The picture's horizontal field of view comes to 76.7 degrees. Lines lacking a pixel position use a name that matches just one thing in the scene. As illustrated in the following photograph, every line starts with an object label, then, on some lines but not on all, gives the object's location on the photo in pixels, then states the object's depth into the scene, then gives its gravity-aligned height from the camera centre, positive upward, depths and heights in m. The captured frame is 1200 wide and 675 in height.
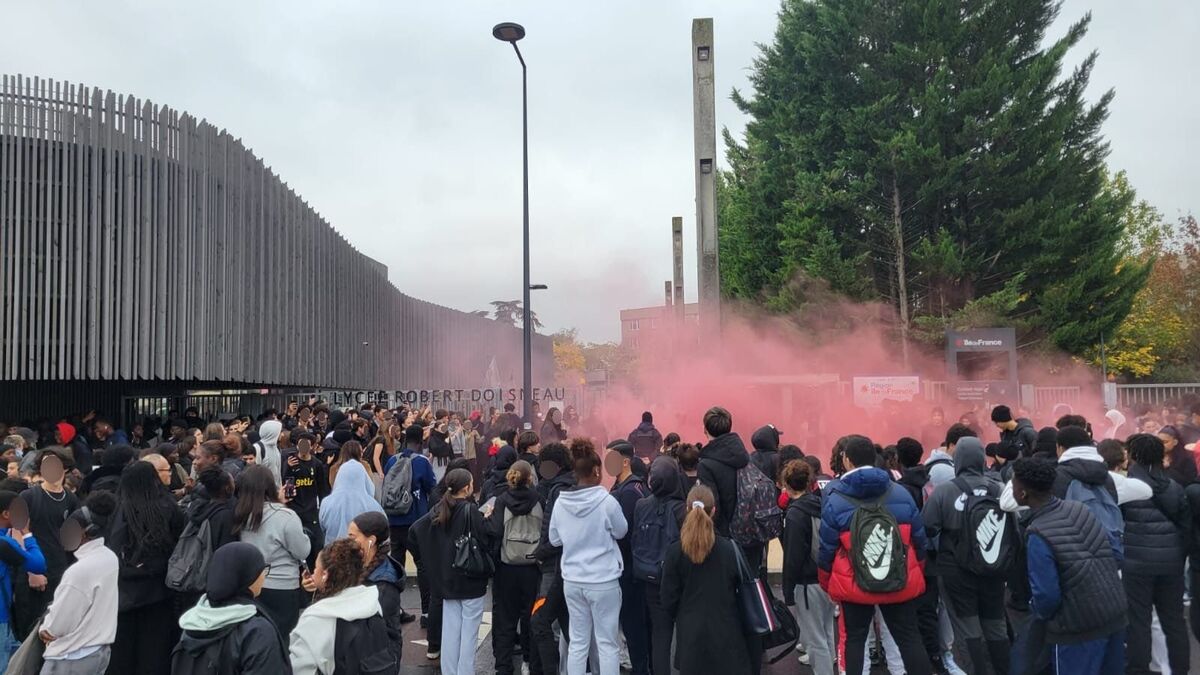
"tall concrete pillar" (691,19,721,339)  18.58 +5.46
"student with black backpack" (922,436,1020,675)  5.04 -1.23
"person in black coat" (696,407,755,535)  5.82 -0.76
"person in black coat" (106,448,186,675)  4.69 -1.15
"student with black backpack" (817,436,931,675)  4.66 -1.14
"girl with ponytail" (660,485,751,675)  4.41 -1.33
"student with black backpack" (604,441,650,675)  5.74 -1.75
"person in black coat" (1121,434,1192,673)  5.29 -1.41
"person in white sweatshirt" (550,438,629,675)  5.20 -1.30
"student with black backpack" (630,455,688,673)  5.10 -1.12
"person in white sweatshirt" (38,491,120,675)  3.94 -1.21
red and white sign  17.58 -0.47
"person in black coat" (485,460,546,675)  5.61 -1.50
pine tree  22.66 +6.24
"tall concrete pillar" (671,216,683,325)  34.84 +5.60
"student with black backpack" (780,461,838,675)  5.53 -1.42
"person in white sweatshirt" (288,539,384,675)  3.32 -1.03
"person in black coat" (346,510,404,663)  4.00 -1.04
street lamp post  15.34 +2.47
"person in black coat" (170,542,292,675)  3.09 -1.04
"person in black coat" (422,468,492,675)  5.48 -1.47
